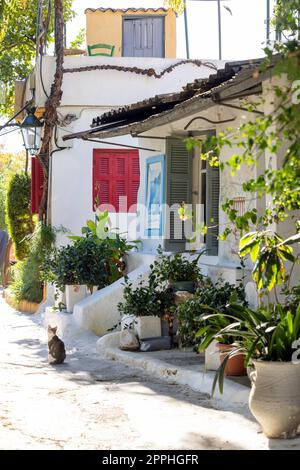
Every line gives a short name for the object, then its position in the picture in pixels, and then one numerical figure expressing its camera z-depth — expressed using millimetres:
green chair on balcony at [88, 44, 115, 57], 19250
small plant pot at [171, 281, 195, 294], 11656
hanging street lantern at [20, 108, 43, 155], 17172
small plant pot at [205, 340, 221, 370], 9539
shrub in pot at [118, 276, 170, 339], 11594
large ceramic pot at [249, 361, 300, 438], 6703
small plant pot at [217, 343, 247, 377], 8930
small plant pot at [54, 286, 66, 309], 14719
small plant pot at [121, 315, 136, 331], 11906
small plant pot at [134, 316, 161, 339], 11633
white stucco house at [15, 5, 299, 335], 10914
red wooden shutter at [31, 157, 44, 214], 18906
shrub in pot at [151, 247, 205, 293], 11680
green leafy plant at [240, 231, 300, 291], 8180
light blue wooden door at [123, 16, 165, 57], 21484
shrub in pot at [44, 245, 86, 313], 14219
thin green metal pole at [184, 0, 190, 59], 17438
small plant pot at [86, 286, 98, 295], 14219
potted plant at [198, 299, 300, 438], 6715
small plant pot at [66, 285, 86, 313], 14242
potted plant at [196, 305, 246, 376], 7558
